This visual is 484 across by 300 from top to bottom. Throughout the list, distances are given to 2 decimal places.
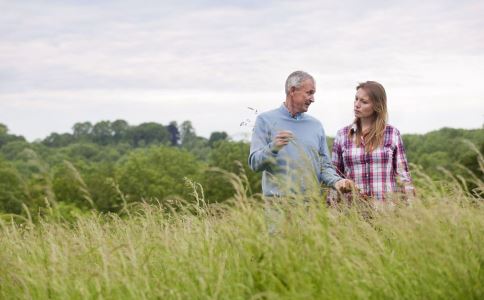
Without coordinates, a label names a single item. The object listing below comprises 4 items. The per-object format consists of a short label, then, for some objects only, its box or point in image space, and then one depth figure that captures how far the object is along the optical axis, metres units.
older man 6.95
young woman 7.19
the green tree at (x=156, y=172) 70.38
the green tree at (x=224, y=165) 59.97
